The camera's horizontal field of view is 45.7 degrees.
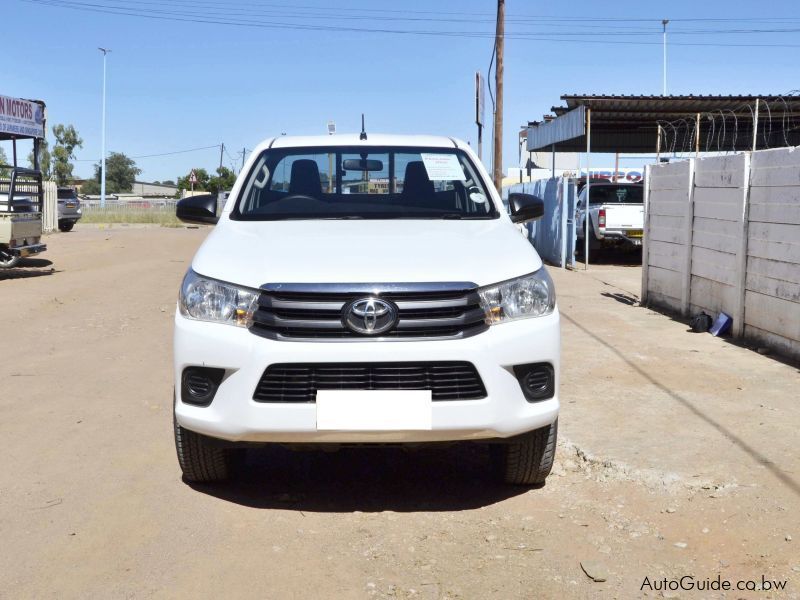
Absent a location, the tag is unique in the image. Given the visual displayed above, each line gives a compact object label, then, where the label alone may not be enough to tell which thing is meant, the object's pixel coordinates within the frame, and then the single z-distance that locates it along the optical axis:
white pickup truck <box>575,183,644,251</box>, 19.30
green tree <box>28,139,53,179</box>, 79.50
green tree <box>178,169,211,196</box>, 88.95
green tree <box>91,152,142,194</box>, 137.25
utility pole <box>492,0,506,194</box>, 22.75
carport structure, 18.98
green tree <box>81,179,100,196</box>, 130.57
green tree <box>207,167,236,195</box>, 81.03
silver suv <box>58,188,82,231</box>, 35.16
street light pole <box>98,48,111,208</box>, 62.56
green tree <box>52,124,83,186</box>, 85.19
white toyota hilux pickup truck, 3.83
